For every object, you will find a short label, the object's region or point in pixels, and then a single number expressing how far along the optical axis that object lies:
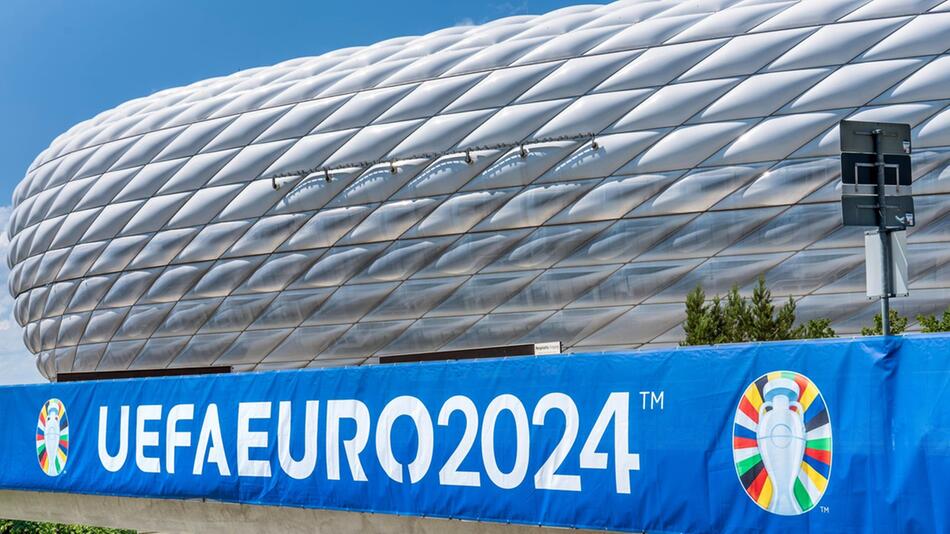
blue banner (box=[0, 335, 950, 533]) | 7.47
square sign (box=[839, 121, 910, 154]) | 9.00
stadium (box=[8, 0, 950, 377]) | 24.89
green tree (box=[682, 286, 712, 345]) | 20.80
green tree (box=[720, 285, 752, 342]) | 21.20
